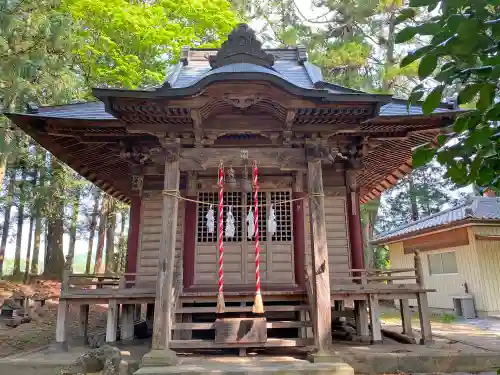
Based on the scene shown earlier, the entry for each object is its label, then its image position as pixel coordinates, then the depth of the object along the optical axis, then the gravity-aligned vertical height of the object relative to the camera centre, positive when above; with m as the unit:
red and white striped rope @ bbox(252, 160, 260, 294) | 5.90 +1.12
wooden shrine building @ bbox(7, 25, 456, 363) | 5.98 +2.20
